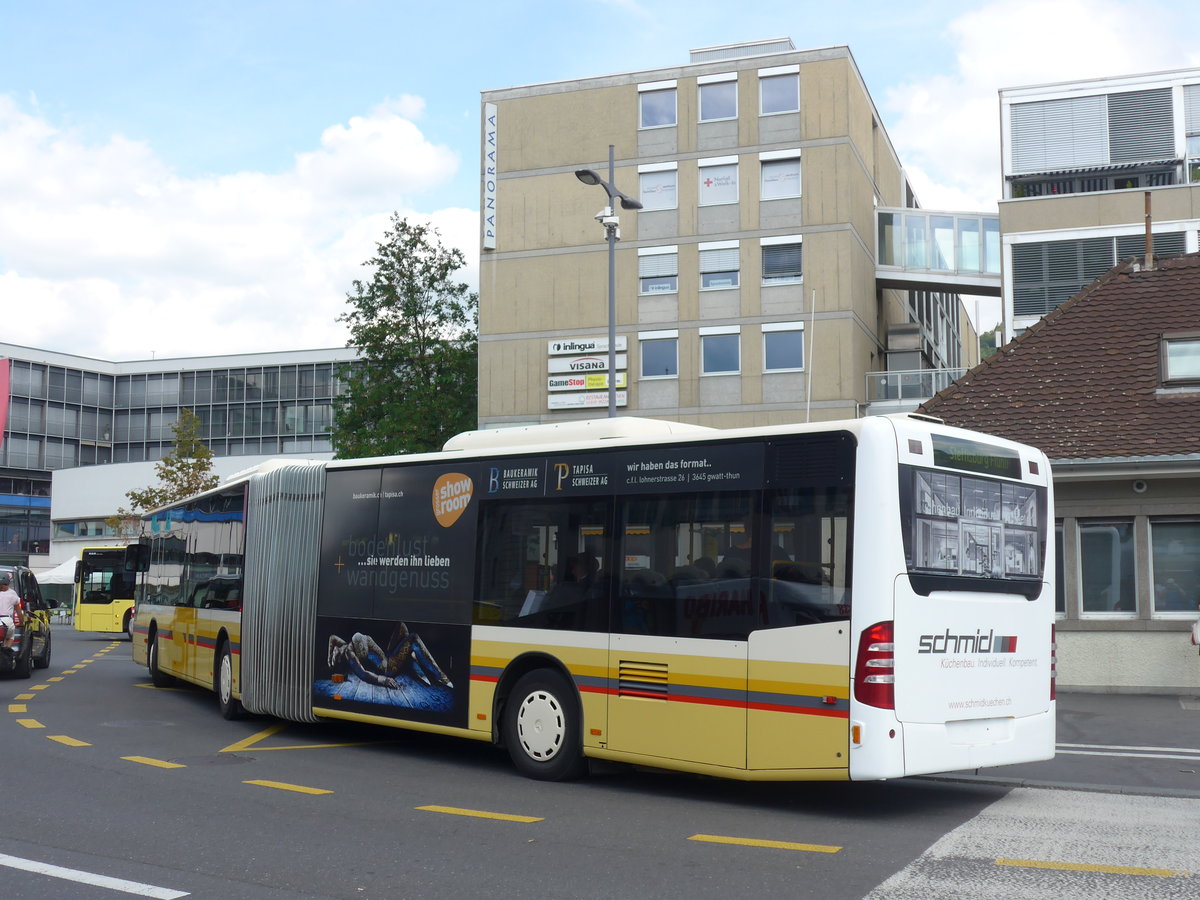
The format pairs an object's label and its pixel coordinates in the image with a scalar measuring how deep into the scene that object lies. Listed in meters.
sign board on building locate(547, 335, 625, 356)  43.75
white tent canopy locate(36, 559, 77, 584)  63.84
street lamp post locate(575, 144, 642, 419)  20.91
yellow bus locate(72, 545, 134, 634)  42.94
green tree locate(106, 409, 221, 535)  54.12
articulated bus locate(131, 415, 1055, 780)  8.94
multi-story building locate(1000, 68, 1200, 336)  34.47
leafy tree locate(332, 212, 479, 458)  48.25
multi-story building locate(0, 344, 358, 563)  92.25
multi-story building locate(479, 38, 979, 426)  42.09
